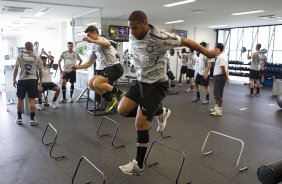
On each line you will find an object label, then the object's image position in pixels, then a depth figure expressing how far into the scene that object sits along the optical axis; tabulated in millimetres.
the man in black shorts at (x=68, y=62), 6992
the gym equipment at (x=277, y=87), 8688
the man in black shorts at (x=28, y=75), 4742
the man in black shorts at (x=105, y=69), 3723
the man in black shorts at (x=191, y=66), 9047
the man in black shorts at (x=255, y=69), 8125
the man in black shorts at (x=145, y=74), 2369
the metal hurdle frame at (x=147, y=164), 3170
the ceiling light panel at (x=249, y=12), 8338
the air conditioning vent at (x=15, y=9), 7627
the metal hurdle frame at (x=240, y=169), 3064
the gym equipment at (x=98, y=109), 5847
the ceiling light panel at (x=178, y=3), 6719
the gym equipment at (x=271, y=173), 1565
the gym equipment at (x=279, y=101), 6642
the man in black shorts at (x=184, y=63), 10836
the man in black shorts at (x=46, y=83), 6211
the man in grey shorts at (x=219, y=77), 5475
